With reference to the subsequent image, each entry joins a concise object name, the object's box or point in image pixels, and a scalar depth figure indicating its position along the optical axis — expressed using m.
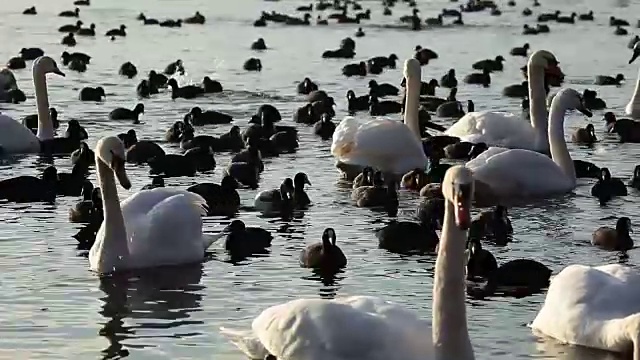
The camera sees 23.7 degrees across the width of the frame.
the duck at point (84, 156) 19.41
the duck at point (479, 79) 31.98
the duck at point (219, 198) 16.09
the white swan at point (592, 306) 10.08
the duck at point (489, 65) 35.34
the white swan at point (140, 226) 13.06
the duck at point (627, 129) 22.19
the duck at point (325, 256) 13.02
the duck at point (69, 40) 43.47
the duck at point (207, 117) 24.48
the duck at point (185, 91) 29.05
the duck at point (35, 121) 24.14
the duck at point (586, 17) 53.38
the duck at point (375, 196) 16.48
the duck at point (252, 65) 34.50
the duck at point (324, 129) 23.14
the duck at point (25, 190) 16.66
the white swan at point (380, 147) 19.06
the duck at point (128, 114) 24.64
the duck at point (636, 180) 17.58
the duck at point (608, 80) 31.03
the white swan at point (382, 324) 8.47
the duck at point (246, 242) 13.73
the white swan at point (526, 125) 20.88
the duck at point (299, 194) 16.36
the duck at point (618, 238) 13.77
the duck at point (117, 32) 46.88
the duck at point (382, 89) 29.36
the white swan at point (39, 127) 20.88
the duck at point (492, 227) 14.52
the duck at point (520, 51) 40.66
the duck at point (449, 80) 31.48
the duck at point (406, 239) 13.88
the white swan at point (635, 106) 25.80
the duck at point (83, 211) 15.53
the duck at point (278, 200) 16.22
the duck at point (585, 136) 22.03
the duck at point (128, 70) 33.44
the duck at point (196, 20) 52.81
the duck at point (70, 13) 58.12
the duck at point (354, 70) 34.34
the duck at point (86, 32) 47.59
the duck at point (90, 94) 27.89
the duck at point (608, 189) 16.86
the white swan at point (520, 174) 17.22
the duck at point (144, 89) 29.34
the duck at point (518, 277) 12.30
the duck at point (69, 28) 48.12
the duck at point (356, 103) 27.02
